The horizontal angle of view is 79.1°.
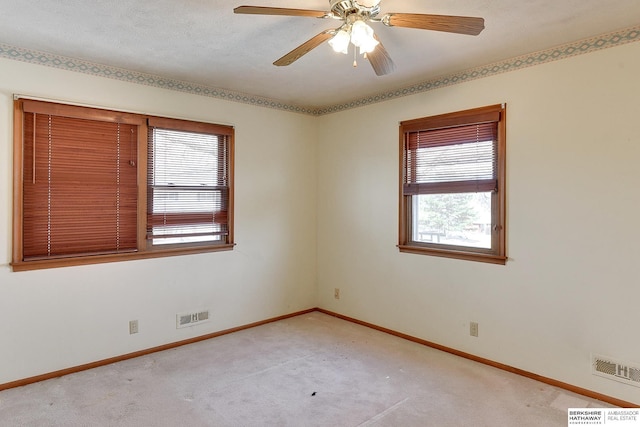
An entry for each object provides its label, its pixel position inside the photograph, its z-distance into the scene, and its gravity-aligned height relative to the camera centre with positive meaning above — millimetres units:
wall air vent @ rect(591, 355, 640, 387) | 2549 -1073
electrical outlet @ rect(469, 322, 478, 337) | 3348 -1028
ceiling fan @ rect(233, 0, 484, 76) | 1820 +931
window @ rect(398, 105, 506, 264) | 3229 +227
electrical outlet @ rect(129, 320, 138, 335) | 3396 -1039
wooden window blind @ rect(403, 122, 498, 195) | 3273 +463
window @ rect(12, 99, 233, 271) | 2928 +198
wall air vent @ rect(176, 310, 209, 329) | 3699 -1066
